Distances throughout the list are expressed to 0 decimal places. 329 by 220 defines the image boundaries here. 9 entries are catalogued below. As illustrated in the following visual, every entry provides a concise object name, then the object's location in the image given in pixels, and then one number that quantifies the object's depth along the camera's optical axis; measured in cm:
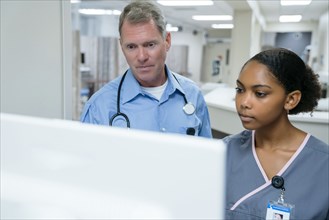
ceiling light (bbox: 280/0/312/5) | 443
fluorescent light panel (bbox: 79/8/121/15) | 595
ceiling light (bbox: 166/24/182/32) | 863
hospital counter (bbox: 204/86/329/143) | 163
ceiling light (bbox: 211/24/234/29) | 835
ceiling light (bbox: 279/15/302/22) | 648
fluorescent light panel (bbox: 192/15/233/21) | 648
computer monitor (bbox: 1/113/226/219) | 27
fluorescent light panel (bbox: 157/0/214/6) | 473
